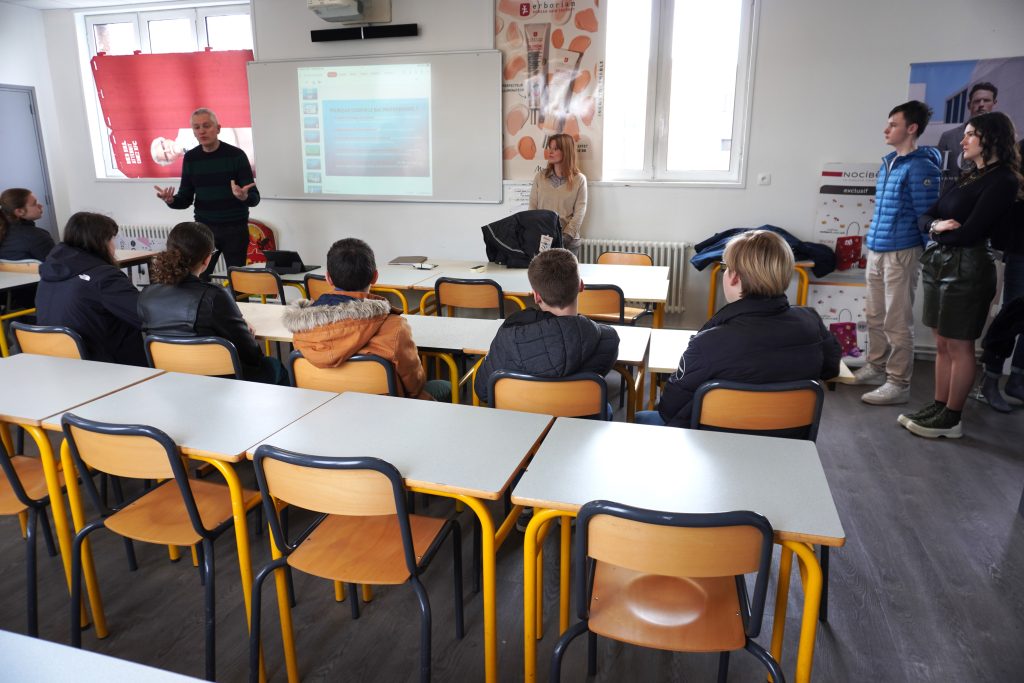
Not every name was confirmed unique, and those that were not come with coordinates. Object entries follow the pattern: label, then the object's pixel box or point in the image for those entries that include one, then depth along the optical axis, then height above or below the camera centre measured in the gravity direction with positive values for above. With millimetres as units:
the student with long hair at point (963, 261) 3168 -441
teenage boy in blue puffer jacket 3779 -414
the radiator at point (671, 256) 5391 -666
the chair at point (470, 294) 3773 -684
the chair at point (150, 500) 1729 -962
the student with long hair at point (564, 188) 5012 -140
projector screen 5617 +344
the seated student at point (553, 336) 2199 -531
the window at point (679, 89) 5094 +599
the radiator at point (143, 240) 6828 -704
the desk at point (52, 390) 1992 -697
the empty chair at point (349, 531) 1561 -972
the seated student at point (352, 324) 2281 -513
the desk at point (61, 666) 1003 -722
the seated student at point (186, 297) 2652 -489
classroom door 6562 +207
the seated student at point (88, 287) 2869 -489
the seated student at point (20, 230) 4699 -416
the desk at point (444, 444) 1621 -708
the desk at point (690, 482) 1450 -709
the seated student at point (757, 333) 2062 -485
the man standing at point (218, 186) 5059 -126
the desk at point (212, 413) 1806 -702
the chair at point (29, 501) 1976 -977
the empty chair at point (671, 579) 1336 -958
